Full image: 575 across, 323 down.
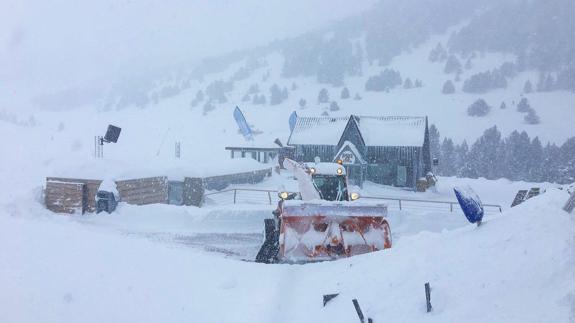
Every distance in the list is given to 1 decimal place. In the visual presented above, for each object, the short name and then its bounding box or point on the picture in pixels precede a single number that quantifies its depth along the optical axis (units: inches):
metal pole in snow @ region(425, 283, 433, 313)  202.8
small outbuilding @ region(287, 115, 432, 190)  1552.7
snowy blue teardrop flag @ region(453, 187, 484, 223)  279.6
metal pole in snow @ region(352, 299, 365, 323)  216.7
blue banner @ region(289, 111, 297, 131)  2085.8
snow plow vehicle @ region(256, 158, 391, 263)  403.9
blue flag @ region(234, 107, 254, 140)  1882.4
